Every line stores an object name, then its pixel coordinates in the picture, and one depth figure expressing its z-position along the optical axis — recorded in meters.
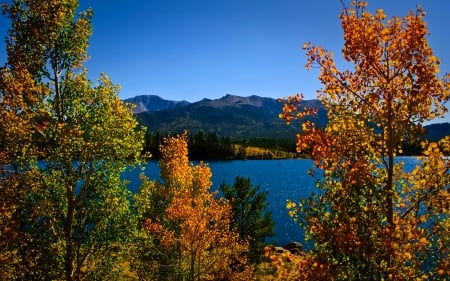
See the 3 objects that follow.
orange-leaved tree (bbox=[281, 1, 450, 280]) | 11.02
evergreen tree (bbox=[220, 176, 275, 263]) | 53.09
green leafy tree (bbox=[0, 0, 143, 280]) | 18.67
